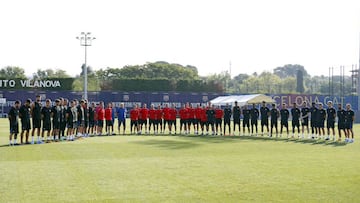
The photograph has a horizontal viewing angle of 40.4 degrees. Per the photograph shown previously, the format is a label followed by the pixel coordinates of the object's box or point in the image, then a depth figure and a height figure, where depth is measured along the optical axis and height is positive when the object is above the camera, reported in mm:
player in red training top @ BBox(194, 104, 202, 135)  26888 -279
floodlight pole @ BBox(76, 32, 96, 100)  53212 +5241
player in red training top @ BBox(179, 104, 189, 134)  27031 -335
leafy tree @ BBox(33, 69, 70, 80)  88662 +7331
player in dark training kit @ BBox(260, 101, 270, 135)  24961 -215
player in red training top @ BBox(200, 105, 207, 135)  26641 -440
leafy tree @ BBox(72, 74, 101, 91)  64262 +3566
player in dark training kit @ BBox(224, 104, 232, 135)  26297 -303
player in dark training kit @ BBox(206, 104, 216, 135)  26320 -329
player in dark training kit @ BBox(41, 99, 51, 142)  19750 -277
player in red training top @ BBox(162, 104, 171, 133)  27050 -222
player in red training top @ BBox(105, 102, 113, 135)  25203 -306
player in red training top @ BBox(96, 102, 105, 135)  25031 -303
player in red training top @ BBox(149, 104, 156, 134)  26734 -300
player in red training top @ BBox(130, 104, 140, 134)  26266 -322
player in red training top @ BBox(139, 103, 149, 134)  26484 -270
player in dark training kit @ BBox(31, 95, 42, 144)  19016 -109
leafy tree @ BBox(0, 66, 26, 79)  88088 +7152
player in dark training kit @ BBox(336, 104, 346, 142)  21697 -371
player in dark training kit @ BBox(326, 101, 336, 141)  22500 -382
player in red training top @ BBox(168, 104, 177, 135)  27094 -281
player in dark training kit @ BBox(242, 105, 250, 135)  26000 -328
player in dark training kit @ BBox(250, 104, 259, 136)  25812 -274
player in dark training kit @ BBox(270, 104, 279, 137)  24688 -264
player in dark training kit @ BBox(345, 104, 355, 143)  21697 -416
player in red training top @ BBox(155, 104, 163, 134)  26828 -275
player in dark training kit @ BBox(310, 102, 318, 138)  23078 -298
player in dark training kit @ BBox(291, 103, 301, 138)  23922 -257
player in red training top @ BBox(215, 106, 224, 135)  26344 -329
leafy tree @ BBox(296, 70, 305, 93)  93625 +5402
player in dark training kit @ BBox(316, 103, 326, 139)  22797 -340
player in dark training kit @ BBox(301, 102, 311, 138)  23969 -309
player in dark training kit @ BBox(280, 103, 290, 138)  24531 -363
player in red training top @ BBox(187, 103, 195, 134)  27000 -280
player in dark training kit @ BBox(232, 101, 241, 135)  25906 -166
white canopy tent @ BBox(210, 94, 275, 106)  44969 +1013
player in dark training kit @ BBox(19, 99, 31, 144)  18422 -217
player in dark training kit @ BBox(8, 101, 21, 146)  18234 -288
